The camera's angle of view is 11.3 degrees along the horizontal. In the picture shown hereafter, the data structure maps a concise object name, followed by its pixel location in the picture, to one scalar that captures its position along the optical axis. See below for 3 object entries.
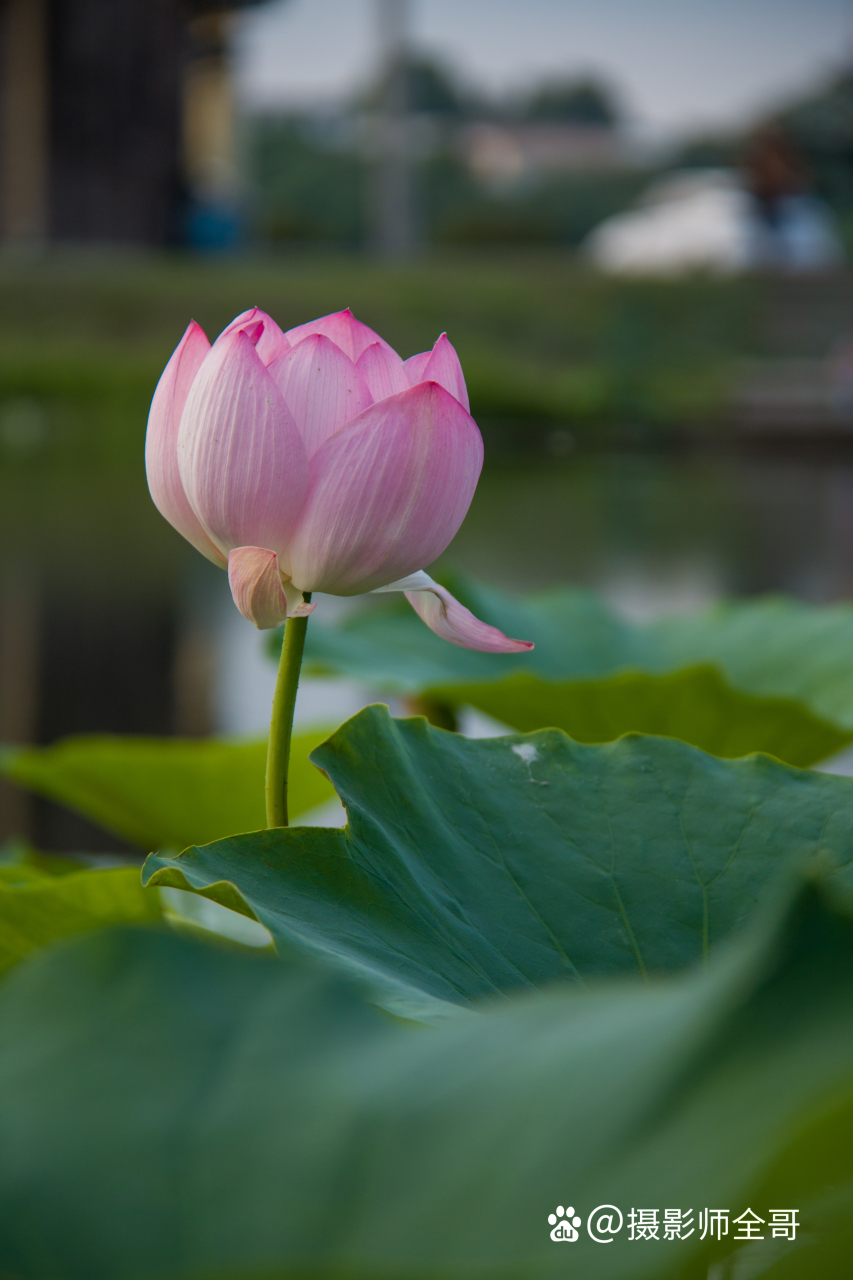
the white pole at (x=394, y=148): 25.17
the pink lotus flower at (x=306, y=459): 1.46
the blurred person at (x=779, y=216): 26.27
